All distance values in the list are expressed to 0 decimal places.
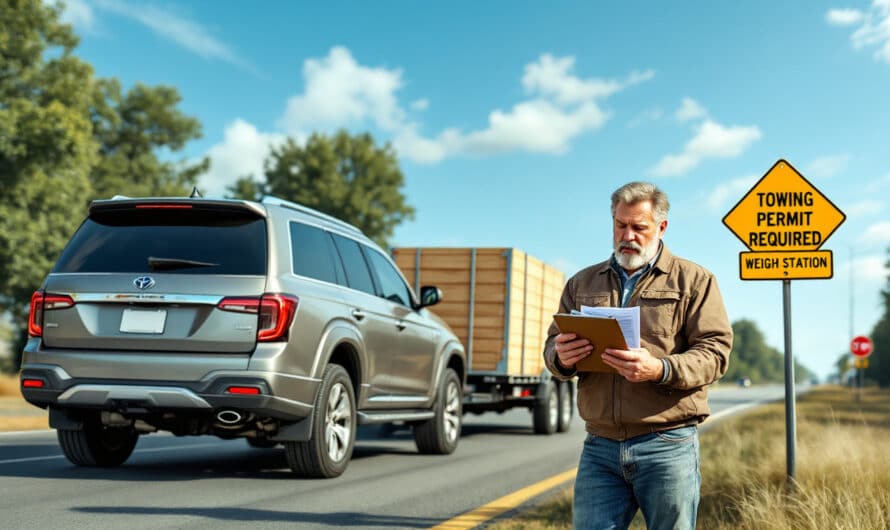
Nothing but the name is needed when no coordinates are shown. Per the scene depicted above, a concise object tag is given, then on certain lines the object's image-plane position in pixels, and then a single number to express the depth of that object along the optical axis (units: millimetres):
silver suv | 7180
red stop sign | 41406
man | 3498
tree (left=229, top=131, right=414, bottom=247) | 50344
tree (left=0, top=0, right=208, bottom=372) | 28750
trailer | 13789
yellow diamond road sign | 7539
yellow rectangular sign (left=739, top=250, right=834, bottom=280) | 7473
